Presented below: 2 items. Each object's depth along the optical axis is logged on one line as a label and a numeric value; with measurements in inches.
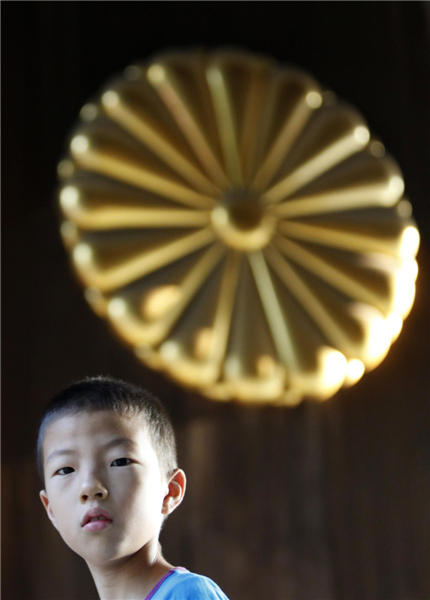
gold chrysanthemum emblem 167.8
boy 115.7
